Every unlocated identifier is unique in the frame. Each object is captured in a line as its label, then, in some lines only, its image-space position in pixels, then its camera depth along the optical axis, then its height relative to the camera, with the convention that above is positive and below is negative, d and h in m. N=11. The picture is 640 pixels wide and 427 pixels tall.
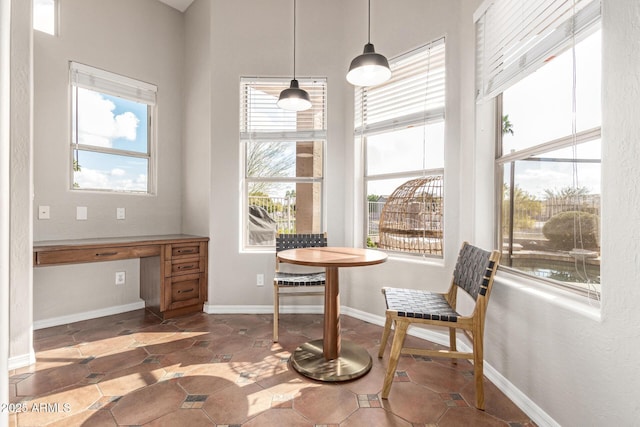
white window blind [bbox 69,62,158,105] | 2.96 +1.36
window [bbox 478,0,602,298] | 1.47 +0.35
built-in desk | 2.58 -0.49
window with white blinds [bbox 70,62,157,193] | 3.01 +0.86
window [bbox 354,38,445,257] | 2.63 +0.60
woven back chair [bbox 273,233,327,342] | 2.53 -0.57
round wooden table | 1.97 -0.97
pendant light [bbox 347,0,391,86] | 1.80 +0.89
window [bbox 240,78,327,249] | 3.30 +0.57
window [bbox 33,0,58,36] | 2.78 +1.84
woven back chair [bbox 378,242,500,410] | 1.69 -0.60
